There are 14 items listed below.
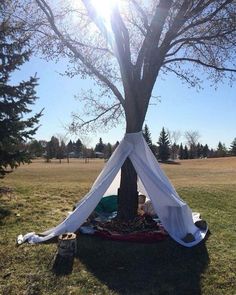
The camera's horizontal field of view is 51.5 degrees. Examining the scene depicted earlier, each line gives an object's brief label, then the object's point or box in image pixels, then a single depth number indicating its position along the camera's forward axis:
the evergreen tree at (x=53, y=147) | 53.19
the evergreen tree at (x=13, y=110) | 7.24
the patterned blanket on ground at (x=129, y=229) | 4.90
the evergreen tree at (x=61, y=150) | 51.71
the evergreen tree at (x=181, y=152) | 59.68
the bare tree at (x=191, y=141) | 62.84
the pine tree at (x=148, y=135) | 45.29
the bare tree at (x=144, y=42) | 5.65
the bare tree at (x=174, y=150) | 60.05
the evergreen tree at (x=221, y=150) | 59.73
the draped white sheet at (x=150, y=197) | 4.95
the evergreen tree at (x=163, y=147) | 46.57
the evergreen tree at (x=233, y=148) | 58.41
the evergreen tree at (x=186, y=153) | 59.05
